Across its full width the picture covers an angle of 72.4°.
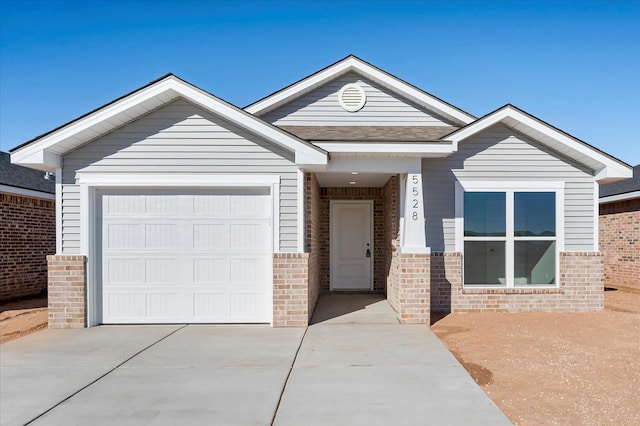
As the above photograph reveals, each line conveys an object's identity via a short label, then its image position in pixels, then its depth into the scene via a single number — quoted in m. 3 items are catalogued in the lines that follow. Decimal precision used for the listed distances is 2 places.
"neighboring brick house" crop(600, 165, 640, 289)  13.92
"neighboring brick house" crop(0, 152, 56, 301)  11.43
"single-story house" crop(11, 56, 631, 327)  7.97
